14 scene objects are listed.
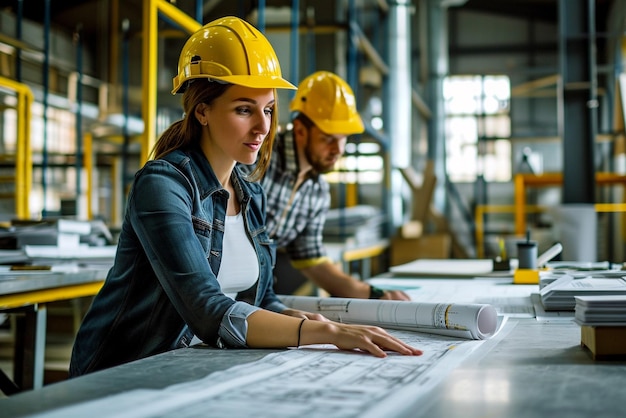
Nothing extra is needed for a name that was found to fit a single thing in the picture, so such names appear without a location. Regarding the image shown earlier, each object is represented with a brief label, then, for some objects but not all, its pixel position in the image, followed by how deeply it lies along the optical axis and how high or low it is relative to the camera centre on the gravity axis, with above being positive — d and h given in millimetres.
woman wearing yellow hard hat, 1274 -32
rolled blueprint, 1379 -204
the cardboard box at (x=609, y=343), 1121 -202
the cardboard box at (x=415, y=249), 7133 -272
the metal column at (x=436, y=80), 11070 +2466
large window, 15062 +2218
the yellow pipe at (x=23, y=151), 4520 +515
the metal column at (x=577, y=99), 5852 +1102
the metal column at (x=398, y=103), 7551 +1396
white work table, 817 -230
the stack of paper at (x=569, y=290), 1603 -168
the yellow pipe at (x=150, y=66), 3059 +749
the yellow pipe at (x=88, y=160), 6344 +645
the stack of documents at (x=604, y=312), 1125 -151
